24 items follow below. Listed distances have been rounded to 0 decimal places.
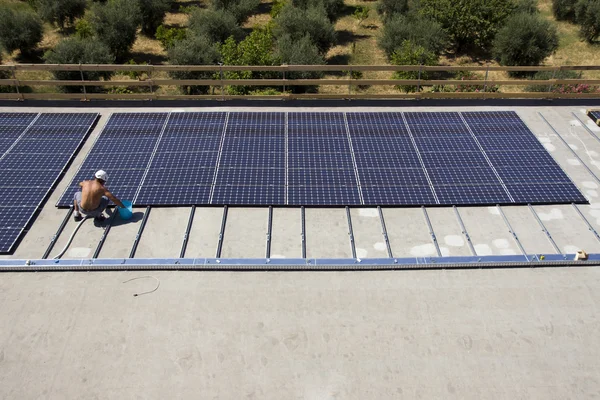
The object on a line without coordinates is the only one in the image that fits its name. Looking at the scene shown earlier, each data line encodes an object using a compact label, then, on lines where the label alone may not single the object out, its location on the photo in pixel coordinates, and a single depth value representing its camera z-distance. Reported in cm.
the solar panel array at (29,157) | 1408
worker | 1346
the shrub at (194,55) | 2986
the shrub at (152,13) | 4338
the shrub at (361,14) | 4635
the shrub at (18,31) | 3856
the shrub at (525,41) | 3784
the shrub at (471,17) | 4041
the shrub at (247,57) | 2745
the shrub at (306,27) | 3878
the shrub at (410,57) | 3052
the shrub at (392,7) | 4553
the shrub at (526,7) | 4274
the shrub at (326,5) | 4438
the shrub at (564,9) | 4575
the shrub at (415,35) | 3809
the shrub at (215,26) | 3909
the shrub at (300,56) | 3047
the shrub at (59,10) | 4269
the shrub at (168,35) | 3937
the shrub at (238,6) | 4406
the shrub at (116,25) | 3900
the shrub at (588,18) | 4222
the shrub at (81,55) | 3155
